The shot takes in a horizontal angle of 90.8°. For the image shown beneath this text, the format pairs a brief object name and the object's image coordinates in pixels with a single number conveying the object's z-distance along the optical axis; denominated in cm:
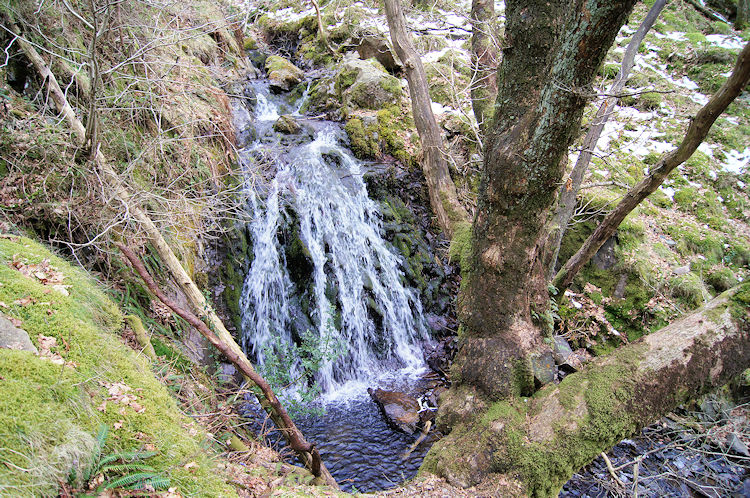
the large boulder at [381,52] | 1027
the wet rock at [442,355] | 595
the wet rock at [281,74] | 1042
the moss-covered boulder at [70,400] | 150
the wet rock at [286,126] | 844
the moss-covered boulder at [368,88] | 902
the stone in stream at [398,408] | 491
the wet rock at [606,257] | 689
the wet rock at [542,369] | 305
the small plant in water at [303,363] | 434
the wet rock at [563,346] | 591
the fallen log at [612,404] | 259
